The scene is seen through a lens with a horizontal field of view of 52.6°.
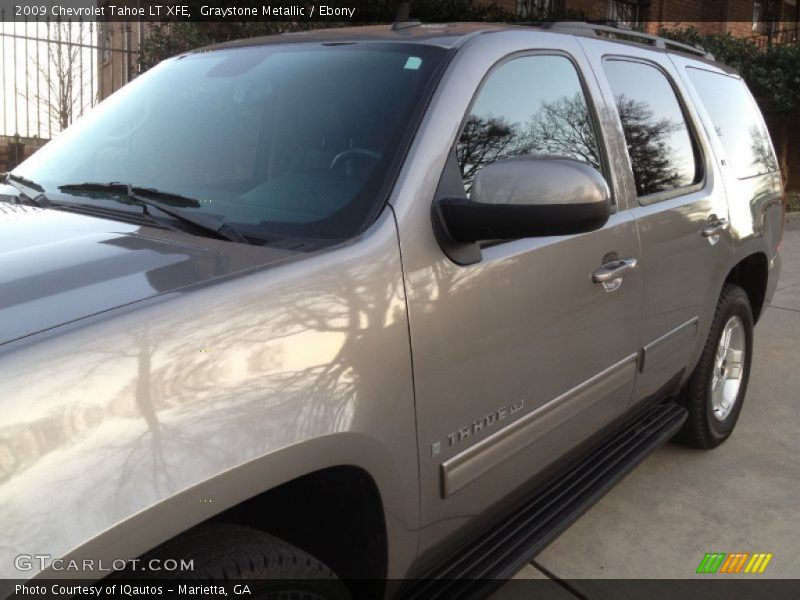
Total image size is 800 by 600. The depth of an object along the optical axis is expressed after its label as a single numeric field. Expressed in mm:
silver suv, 1335
